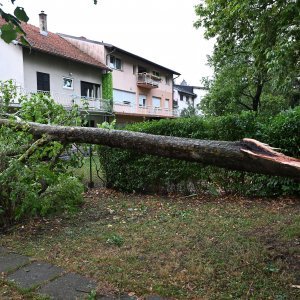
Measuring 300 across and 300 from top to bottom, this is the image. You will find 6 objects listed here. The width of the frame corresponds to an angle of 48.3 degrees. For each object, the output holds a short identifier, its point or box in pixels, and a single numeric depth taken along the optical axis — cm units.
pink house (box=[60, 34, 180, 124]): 2753
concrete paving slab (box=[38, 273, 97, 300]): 293
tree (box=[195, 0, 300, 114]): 786
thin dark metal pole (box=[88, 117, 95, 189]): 863
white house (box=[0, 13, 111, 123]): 1927
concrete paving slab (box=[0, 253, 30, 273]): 356
